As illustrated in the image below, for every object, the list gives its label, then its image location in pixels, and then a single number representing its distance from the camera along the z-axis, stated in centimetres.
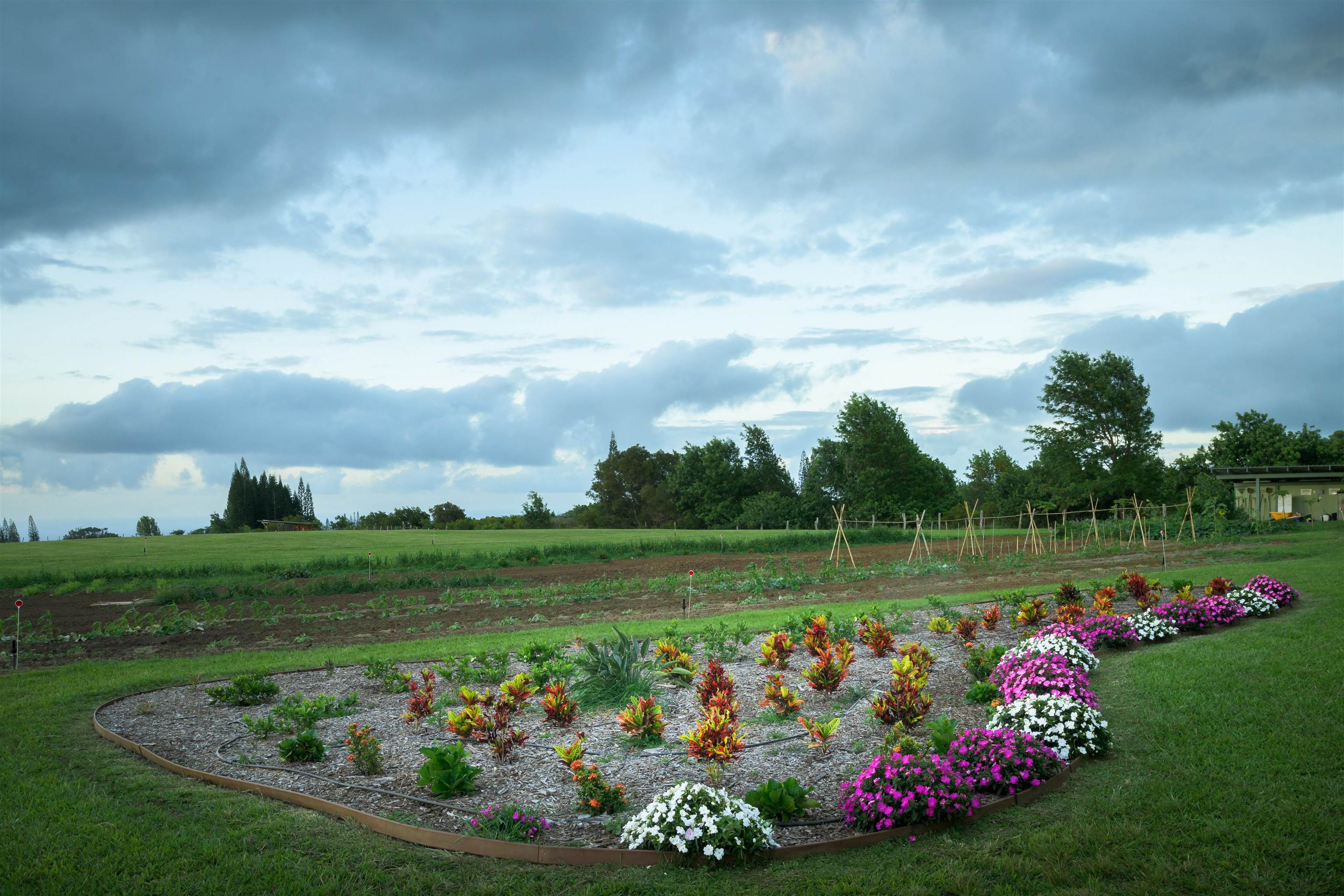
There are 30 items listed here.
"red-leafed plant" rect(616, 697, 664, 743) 618
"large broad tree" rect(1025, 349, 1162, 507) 4547
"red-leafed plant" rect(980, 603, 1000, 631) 990
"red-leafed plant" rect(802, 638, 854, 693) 738
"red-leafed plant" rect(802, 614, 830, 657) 818
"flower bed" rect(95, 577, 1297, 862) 452
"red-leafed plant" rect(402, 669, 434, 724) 683
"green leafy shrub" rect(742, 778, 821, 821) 464
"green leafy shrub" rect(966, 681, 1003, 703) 700
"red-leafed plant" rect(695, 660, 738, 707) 673
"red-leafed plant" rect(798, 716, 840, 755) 581
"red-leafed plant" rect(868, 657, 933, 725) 643
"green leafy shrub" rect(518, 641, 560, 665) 840
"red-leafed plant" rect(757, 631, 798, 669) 853
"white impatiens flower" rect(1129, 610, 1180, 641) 935
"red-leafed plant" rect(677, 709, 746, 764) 542
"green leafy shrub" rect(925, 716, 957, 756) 508
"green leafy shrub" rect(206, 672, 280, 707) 783
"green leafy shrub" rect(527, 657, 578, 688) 761
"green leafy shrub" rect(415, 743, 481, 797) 515
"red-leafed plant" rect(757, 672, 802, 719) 669
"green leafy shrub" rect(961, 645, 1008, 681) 784
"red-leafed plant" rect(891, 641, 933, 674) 744
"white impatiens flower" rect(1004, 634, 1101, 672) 780
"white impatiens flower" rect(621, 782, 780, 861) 416
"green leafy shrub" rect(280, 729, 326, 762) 595
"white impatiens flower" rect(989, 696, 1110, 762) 559
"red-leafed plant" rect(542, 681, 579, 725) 667
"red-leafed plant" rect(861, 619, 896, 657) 875
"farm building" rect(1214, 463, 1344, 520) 3669
